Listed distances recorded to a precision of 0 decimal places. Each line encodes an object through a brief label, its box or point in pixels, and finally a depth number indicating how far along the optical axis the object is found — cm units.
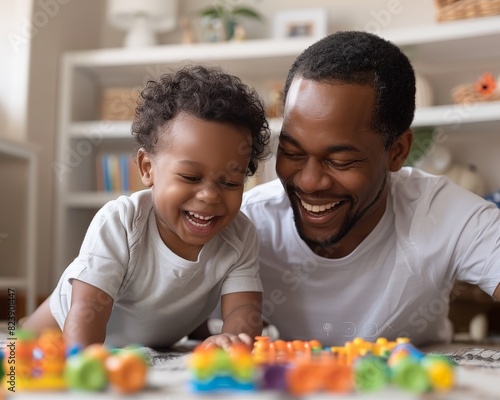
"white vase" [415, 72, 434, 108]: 283
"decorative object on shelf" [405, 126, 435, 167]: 279
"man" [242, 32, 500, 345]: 125
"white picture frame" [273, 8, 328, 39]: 312
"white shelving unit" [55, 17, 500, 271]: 271
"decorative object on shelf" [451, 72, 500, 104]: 263
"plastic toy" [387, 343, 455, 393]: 60
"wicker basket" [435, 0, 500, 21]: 265
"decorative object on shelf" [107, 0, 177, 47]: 315
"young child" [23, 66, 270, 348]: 113
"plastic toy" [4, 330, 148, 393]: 59
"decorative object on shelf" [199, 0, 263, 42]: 316
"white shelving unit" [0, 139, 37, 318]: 260
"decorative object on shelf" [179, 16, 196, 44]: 320
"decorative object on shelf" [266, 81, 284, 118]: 296
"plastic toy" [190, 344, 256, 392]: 59
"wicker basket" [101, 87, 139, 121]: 314
